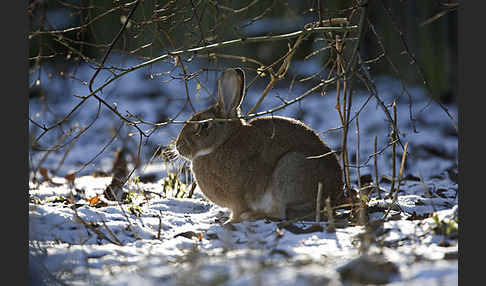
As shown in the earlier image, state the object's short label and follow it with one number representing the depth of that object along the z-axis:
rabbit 10.20
